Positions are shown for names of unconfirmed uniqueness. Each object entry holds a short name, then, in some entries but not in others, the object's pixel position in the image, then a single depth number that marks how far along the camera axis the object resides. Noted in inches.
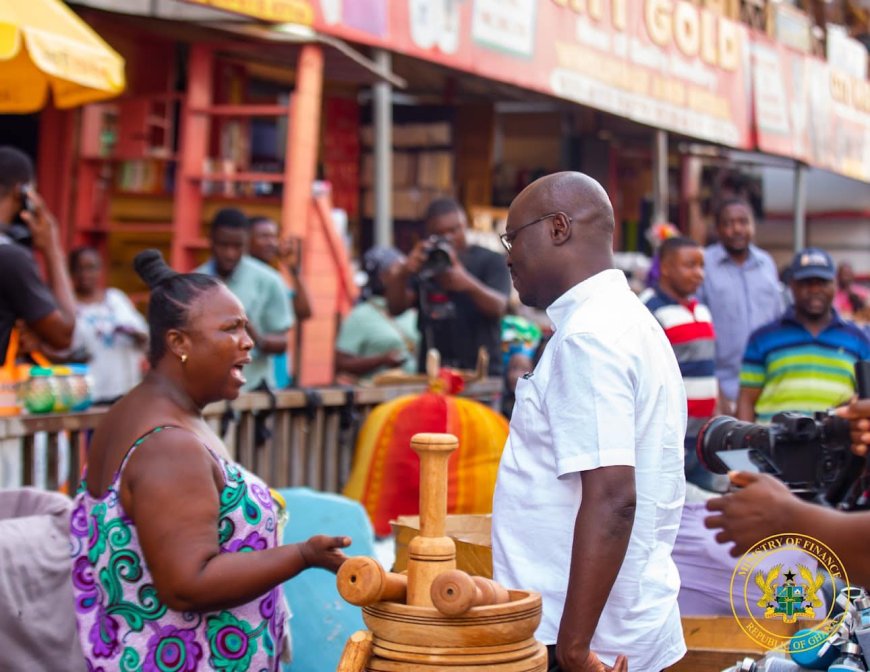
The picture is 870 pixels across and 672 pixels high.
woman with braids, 114.4
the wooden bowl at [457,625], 84.0
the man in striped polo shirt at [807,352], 233.5
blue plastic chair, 164.7
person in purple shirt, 300.7
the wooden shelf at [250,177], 326.0
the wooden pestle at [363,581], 85.2
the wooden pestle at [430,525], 87.9
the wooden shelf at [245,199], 345.7
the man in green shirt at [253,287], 262.7
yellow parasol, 211.3
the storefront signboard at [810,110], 609.0
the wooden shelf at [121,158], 355.6
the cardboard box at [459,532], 122.4
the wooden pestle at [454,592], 81.9
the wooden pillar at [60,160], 367.6
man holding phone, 185.3
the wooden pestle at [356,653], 85.3
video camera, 123.9
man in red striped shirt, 230.5
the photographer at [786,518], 107.4
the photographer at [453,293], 257.0
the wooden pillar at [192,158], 335.3
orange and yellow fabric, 233.1
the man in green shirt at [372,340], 291.7
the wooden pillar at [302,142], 323.6
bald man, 98.2
